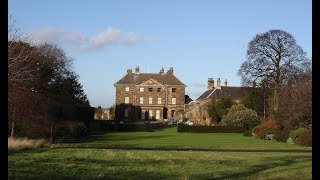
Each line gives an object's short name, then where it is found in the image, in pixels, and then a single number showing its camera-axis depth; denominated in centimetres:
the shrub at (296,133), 3297
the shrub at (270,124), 4276
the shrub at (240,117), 5466
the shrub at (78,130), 3670
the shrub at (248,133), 4654
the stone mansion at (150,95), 8619
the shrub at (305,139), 3108
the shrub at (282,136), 3725
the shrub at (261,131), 4175
